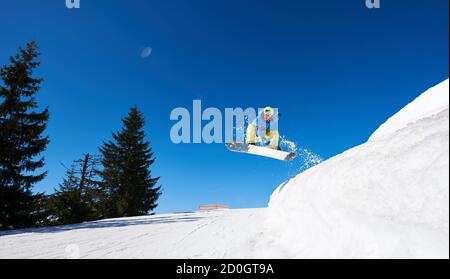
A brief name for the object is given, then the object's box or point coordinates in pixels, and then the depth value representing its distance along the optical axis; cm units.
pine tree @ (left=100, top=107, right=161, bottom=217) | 2130
